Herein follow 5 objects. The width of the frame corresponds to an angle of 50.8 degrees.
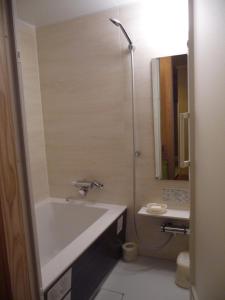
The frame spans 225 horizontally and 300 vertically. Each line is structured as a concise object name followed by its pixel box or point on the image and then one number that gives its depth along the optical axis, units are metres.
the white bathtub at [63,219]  2.36
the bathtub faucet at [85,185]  2.47
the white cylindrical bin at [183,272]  1.93
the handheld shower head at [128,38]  1.89
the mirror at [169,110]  2.05
